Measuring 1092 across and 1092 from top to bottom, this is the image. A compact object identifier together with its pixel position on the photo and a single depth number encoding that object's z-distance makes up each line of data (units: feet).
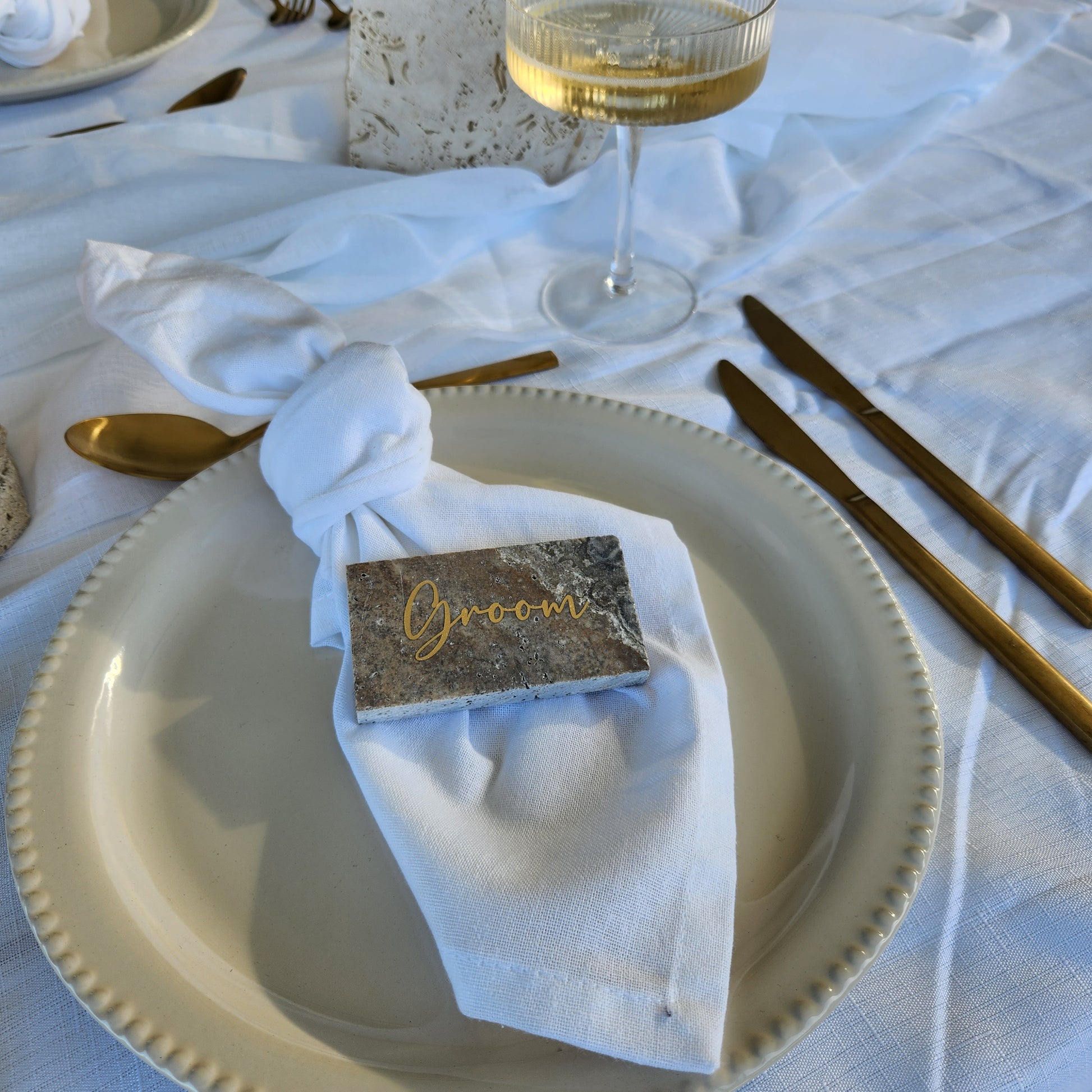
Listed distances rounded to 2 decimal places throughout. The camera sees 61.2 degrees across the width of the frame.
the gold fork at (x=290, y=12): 3.57
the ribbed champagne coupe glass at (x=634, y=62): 2.22
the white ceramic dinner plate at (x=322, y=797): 1.20
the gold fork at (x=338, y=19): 3.53
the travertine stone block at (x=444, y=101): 2.73
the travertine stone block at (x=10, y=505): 2.02
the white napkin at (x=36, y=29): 2.98
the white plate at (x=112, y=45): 3.07
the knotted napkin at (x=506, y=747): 1.17
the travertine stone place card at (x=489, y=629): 1.45
